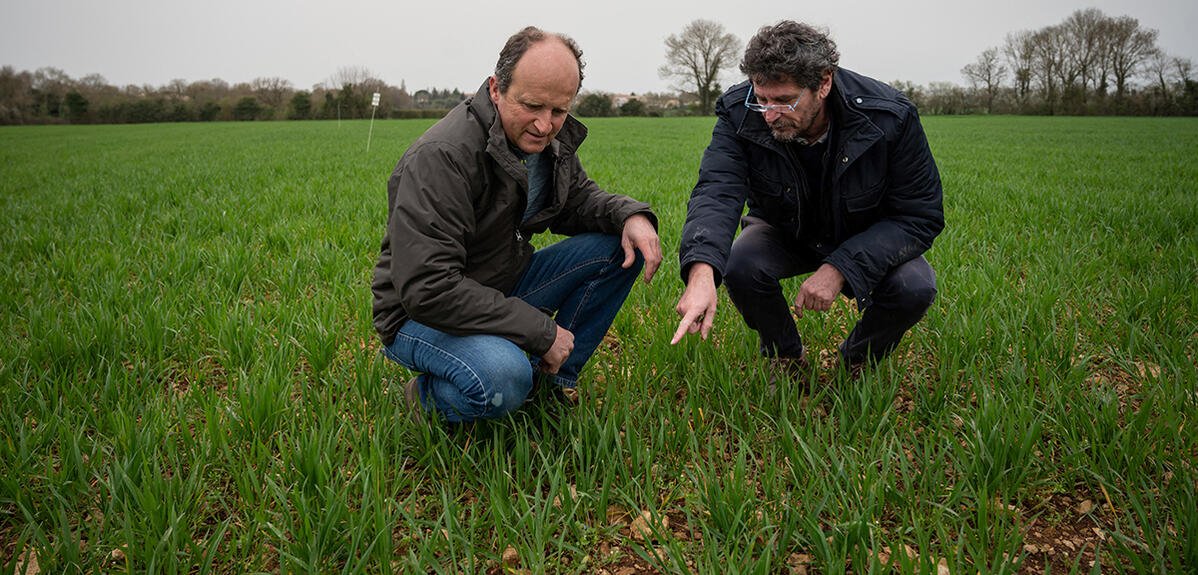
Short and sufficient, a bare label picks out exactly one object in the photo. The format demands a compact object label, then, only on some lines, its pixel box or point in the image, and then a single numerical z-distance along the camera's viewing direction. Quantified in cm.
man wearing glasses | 227
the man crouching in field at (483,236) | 190
